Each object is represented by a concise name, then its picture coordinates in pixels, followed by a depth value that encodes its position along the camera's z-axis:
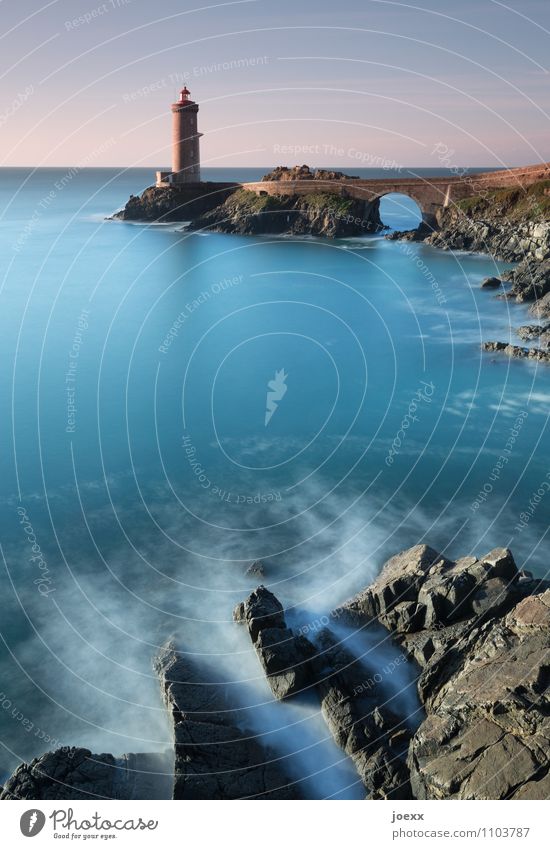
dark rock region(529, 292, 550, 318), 45.58
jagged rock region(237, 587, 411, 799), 13.20
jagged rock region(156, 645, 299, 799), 12.88
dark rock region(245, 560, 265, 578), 20.42
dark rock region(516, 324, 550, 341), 41.47
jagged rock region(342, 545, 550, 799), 11.70
